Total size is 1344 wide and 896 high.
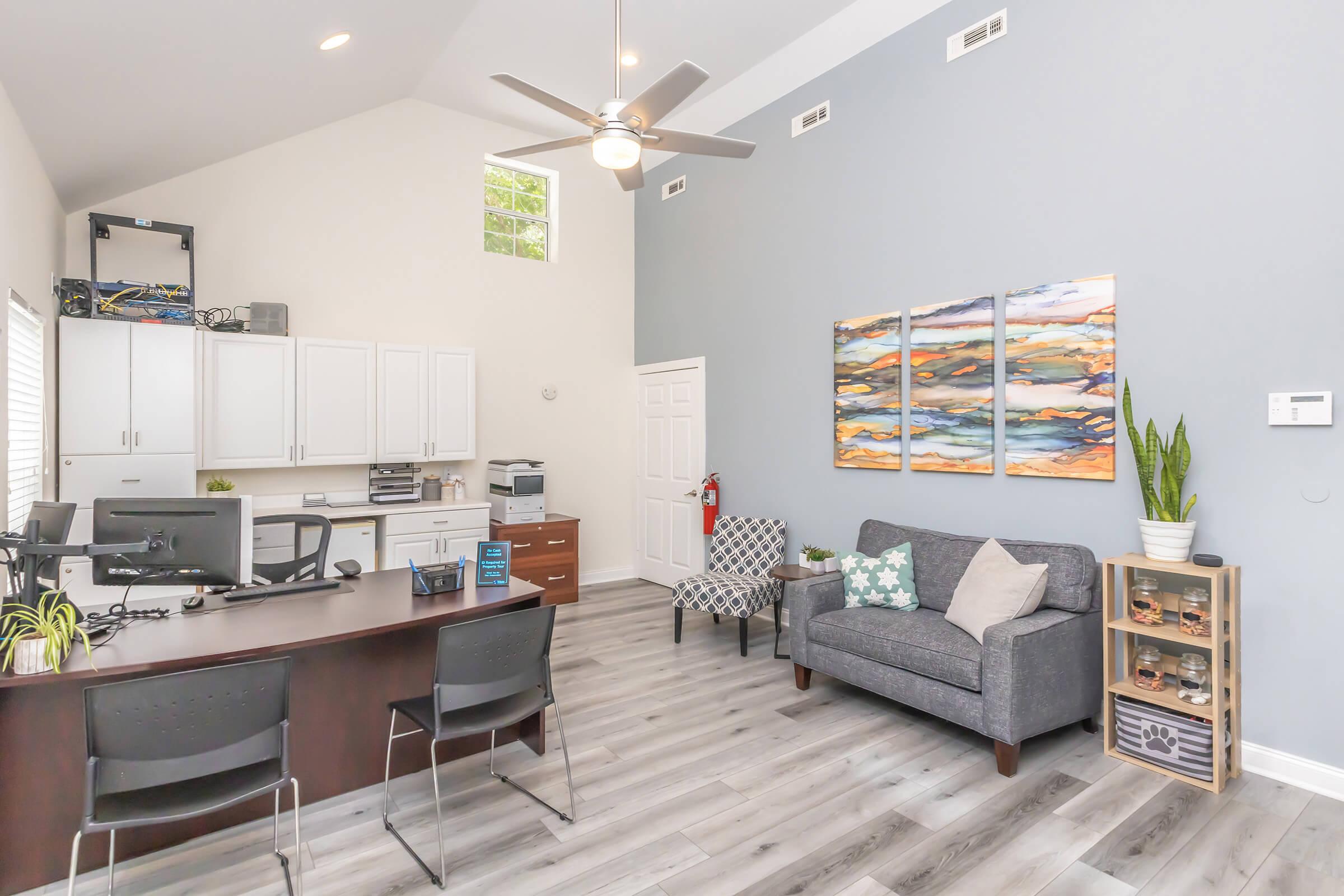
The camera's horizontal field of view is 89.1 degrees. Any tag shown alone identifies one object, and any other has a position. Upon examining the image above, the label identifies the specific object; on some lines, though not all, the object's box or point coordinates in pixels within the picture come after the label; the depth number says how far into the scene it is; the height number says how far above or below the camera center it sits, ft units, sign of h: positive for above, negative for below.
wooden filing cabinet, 18.19 -2.88
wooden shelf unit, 8.99 -2.82
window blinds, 10.55 +0.65
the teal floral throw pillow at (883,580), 12.46 -2.50
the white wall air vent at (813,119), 15.80 +7.74
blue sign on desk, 10.25 -1.73
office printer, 18.29 -1.20
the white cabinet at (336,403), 15.80 +1.12
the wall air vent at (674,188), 20.49 +7.90
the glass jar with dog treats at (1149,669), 9.91 -3.31
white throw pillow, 10.34 -2.29
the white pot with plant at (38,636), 6.57 -1.82
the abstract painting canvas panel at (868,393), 14.39 +1.17
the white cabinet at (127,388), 12.62 +1.21
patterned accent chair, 14.84 -3.06
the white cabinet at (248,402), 14.61 +1.07
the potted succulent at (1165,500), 9.61 -0.79
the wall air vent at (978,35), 12.38 +7.64
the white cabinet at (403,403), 16.88 +1.16
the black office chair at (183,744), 5.79 -2.64
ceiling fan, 8.08 +4.26
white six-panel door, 20.04 -0.83
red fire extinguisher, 18.99 -1.43
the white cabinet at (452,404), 17.70 +1.16
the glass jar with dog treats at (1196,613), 9.35 -2.34
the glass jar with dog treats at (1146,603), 9.84 -2.32
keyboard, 9.46 -1.99
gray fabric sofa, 9.55 -3.18
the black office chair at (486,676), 7.55 -2.65
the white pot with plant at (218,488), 14.89 -0.81
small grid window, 20.25 +7.14
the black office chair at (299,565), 11.08 -1.90
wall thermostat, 8.89 +0.45
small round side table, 14.33 -2.71
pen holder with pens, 9.64 -1.86
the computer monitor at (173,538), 7.94 -1.03
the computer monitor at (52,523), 7.86 -0.84
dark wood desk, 7.05 -2.92
